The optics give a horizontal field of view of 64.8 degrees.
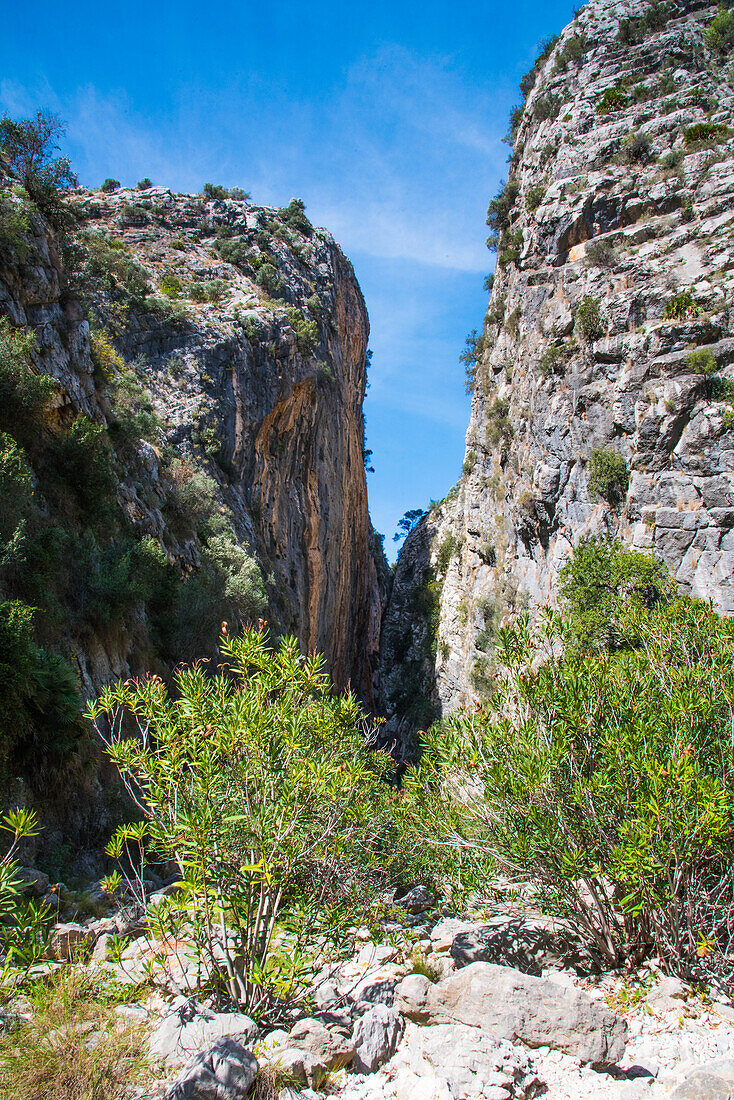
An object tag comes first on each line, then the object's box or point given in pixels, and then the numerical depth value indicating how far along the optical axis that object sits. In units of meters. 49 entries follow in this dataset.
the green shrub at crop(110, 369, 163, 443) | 16.78
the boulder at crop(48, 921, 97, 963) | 5.58
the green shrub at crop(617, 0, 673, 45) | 25.27
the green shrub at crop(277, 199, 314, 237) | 36.16
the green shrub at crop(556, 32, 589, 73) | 26.41
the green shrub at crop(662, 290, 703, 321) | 17.62
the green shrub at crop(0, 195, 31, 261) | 12.23
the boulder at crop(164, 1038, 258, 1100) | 3.67
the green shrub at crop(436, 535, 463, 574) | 34.03
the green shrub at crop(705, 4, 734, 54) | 23.78
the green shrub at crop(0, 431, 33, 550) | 9.54
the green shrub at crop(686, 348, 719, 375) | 16.20
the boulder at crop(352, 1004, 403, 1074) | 4.51
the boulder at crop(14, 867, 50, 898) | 6.87
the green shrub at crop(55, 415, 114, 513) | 12.68
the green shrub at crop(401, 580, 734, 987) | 5.43
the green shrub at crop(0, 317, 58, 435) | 10.89
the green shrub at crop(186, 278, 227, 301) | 27.67
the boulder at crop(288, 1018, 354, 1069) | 4.38
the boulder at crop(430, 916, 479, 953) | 7.00
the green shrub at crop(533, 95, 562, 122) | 26.02
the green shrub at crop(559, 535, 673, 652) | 15.48
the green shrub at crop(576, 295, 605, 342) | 19.75
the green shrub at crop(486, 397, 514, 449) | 26.30
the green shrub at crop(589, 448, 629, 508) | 17.56
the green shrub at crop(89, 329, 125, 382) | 16.56
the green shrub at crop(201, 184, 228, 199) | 35.12
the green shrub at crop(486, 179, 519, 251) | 28.94
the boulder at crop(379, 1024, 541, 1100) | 4.12
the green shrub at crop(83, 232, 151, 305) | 23.91
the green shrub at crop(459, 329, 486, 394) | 32.50
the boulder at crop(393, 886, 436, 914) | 8.69
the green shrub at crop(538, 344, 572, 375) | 20.81
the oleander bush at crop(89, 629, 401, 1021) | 4.66
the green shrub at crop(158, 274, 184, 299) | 26.94
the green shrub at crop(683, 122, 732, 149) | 20.52
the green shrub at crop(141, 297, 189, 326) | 24.92
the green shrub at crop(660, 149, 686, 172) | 20.56
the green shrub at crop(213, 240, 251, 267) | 30.75
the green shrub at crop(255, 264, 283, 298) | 30.39
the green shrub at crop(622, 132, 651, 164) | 21.69
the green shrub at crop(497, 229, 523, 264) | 26.02
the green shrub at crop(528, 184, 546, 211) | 24.83
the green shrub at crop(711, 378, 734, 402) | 15.89
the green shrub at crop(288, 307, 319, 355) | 29.67
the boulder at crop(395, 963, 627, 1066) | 4.65
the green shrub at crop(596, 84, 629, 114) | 23.75
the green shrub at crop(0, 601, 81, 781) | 7.91
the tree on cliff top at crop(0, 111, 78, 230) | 14.65
